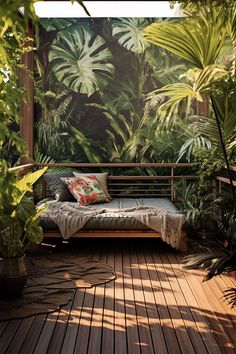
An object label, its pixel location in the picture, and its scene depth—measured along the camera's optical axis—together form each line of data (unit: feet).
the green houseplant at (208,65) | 7.25
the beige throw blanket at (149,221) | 14.94
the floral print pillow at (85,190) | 17.51
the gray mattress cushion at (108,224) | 15.11
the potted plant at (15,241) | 10.39
